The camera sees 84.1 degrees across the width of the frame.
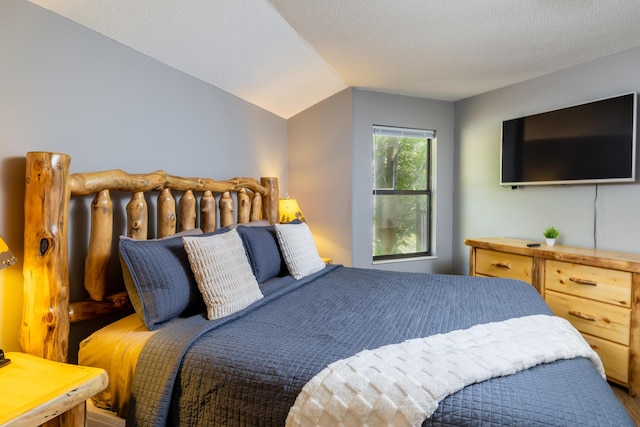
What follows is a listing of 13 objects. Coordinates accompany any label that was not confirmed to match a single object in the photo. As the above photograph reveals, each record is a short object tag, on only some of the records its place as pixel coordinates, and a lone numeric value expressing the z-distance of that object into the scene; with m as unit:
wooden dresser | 2.17
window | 3.65
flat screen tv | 2.45
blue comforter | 0.90
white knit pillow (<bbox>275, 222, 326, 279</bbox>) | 2.29
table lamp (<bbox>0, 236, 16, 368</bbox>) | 1.15
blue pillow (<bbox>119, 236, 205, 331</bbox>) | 1.48
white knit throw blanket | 0.93
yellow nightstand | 1.01
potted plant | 2.84
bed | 0.96
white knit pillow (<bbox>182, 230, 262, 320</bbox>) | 1.55
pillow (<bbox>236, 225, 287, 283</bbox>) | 2.09
